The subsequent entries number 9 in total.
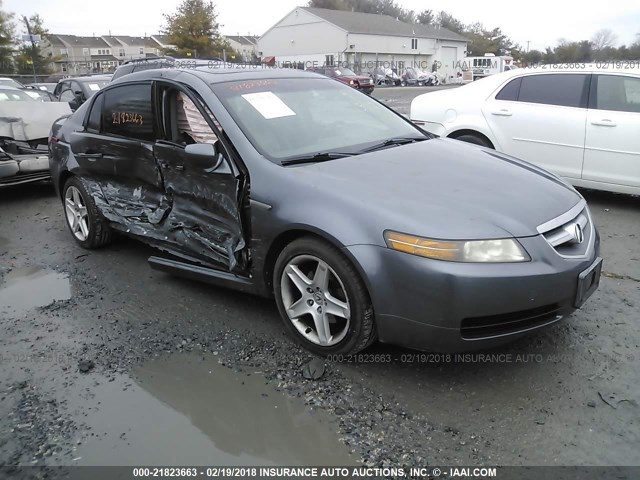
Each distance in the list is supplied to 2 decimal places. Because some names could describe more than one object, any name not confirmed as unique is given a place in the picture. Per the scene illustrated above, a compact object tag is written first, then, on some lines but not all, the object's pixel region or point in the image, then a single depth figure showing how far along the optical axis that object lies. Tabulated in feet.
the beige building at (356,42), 197.74
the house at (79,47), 285.88
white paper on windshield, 12.00
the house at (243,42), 300.52
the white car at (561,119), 18.63
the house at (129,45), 306.80
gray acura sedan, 8.63
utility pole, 142.20
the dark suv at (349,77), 93.86
